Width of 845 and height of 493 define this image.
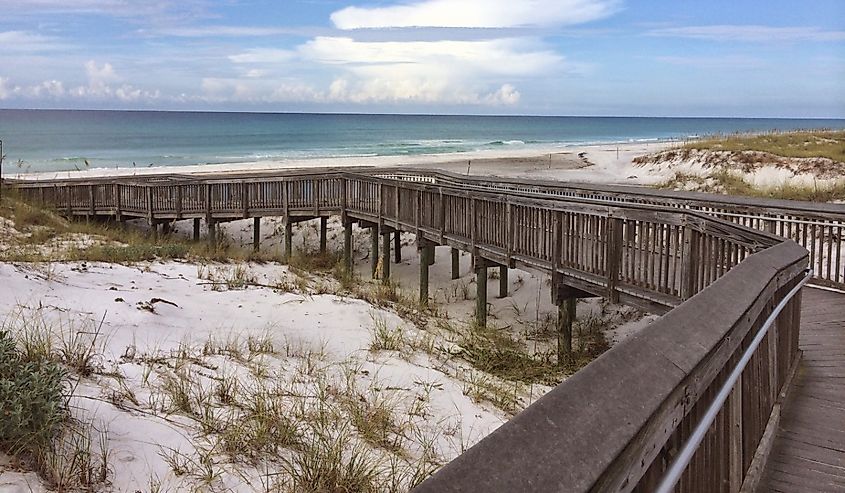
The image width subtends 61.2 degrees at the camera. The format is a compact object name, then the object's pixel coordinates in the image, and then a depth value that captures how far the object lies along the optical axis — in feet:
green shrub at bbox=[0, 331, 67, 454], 13.82
